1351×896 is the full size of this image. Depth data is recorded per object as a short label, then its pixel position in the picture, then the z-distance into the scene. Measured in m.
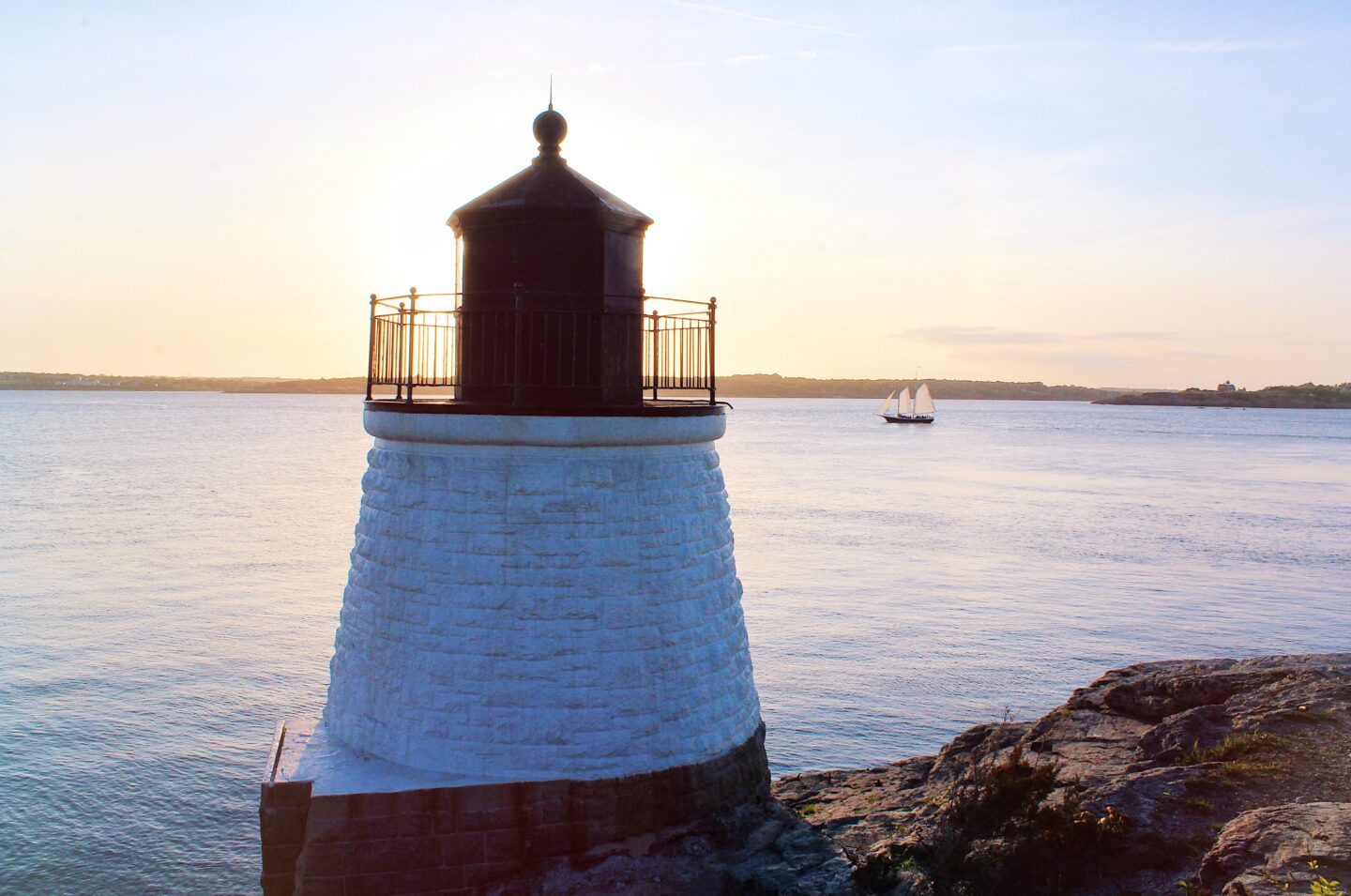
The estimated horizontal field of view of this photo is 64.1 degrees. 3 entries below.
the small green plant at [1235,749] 8.57
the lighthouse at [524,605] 7.68
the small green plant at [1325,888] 5.86
